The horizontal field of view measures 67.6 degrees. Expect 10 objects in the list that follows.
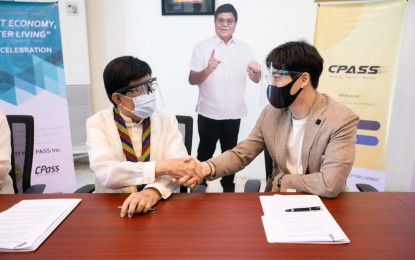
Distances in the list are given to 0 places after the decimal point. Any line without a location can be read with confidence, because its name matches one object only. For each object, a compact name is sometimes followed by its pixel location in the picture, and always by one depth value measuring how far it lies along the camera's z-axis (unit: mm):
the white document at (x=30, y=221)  999
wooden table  958
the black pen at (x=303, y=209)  1214
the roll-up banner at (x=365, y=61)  2672
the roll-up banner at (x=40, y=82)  2678
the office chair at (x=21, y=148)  1758
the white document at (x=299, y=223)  1020
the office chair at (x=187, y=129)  1854
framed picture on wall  3223
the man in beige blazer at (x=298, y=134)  1460
